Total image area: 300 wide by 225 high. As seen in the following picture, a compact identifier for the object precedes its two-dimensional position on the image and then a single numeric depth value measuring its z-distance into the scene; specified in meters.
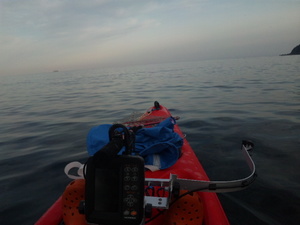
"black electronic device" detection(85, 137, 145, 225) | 0.42
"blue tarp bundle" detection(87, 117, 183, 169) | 0.82
